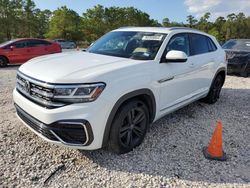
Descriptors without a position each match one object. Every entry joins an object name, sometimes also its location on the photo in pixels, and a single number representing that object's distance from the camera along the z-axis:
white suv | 2.09
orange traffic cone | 2.58
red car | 8.60
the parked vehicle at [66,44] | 21.57
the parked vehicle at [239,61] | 7.27
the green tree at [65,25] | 31.13
